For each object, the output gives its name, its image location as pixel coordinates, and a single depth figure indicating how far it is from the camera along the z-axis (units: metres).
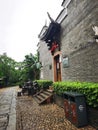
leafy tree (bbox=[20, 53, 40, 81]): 12.47
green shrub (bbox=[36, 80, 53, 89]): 7.22
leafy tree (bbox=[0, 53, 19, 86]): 18.22
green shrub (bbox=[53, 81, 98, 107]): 2.76
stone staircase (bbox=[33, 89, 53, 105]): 5.44
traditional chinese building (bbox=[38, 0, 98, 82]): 3.64
